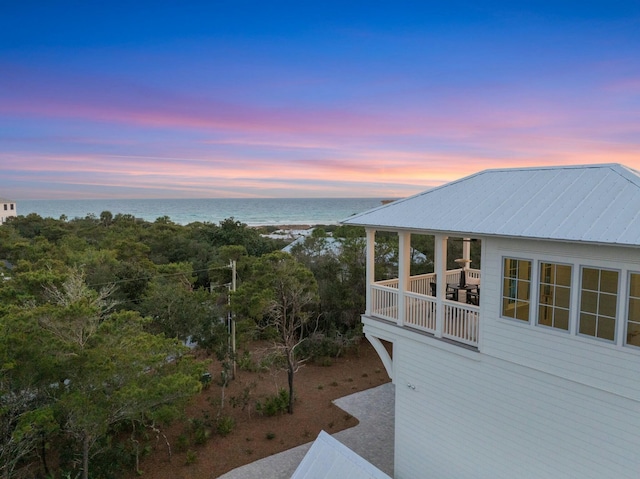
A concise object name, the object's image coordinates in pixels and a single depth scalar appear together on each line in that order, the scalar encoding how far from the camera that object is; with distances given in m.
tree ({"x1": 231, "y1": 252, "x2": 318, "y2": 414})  12.42
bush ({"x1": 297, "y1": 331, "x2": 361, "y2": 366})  16.58
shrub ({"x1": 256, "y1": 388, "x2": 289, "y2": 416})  12.09
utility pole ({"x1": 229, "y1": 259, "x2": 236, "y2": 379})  14.81
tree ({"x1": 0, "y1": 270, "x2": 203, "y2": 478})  7.19
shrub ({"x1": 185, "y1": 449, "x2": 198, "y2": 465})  9.80
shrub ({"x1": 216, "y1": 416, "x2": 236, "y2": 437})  11.02
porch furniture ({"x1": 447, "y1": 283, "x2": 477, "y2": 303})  9.25
